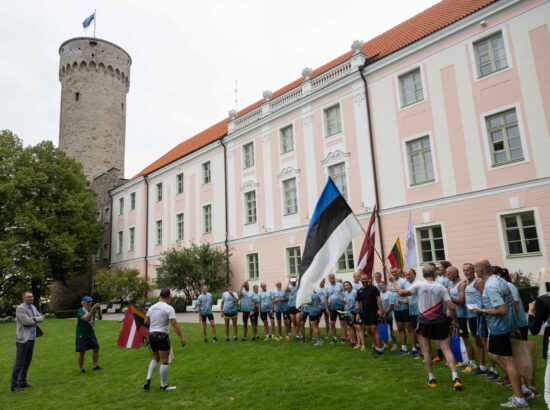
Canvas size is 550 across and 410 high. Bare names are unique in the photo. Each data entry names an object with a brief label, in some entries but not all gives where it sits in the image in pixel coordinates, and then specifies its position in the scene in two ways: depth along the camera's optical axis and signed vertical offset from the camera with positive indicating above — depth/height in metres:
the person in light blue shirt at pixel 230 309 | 12.73 -0.62
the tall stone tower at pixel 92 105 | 41.16 +19.12
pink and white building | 14.86 +5.99
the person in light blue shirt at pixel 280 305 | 12.27 -0.56
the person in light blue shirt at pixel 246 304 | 12.67 -0.48
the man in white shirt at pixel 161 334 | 7.41 -0.74
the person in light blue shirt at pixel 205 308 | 12.85 -0.56
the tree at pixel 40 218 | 30.06 +6.05
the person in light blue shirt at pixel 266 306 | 12.72 -0.59
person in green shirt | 9.58 -0.84
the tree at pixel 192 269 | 25.11 +1.28
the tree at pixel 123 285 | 30.56 +0.66
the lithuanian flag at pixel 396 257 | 12.01 +0.66
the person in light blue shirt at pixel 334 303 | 11.05 -0.51
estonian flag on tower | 46.78 +30.21
